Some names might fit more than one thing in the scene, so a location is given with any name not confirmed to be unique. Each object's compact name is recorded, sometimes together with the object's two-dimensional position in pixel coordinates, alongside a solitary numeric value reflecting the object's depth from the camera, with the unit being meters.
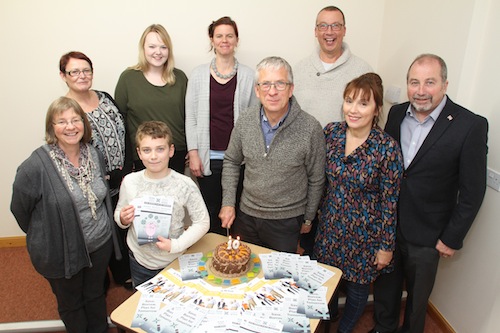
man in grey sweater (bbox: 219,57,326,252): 1.82
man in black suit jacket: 1.72
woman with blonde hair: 2.43
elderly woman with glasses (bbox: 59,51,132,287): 2.16
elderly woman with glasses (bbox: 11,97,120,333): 1.72
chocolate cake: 1.62
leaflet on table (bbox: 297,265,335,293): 1.58
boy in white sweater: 1.76
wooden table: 1.38
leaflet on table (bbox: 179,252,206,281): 1.63
